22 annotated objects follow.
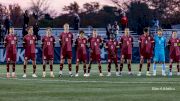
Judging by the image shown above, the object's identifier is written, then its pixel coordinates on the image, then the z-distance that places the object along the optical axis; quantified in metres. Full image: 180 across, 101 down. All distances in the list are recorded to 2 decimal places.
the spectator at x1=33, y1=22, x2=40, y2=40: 50.06
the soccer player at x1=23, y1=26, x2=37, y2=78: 31.25
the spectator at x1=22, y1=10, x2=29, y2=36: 48.40
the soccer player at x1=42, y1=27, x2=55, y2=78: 31.48
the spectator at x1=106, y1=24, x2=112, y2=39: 52.29
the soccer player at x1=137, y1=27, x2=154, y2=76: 33.00
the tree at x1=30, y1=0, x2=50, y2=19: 98.62
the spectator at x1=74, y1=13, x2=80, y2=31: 52.15
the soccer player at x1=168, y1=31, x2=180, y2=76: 33.34
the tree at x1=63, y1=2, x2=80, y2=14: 110.12
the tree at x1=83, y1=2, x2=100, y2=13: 110.39
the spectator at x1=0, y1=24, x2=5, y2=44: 50.89
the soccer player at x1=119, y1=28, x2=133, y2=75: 33.56
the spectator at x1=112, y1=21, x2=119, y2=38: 52.49
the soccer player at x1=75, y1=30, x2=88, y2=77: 32.03
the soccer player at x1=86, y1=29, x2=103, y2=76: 32.59
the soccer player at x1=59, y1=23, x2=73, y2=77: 31.48
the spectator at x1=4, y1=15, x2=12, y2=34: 50.16
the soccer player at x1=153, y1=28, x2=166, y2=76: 33.25
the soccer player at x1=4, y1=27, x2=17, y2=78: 31.28
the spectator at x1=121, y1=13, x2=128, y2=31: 52.25
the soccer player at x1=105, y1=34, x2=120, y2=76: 33.59
